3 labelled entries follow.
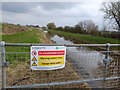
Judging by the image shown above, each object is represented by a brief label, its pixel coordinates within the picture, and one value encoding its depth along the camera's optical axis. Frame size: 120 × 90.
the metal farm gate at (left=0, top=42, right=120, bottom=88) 2.62
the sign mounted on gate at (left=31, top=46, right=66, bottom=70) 2.49
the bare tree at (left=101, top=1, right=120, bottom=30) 22.34
